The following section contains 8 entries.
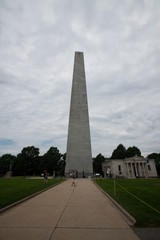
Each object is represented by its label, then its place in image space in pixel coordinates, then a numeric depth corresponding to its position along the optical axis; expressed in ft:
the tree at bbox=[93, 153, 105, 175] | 246.04
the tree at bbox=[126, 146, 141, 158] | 238.11
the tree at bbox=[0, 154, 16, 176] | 238.68
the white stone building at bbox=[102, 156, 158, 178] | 171.83
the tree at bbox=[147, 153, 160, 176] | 252.79
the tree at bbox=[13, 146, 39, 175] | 201.81
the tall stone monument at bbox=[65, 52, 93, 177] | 112.98
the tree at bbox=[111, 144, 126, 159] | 246.74
